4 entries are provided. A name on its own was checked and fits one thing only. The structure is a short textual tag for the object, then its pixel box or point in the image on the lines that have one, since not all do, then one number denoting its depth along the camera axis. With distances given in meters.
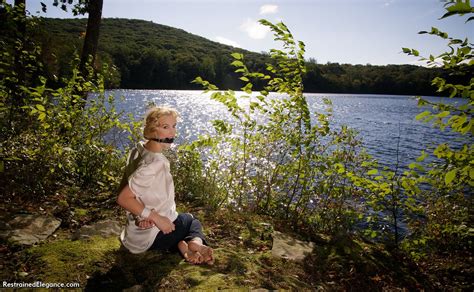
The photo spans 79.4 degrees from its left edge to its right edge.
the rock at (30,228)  3.78
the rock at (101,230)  4.18
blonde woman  3.32
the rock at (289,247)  4.69
